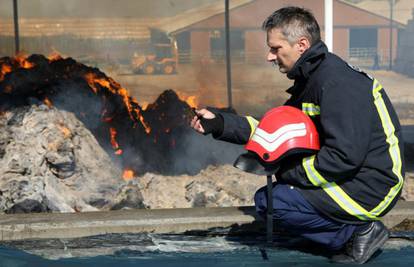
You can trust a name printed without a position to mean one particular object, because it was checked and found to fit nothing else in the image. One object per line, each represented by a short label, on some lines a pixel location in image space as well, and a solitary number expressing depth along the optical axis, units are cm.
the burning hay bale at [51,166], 653
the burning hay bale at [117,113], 792
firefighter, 354
